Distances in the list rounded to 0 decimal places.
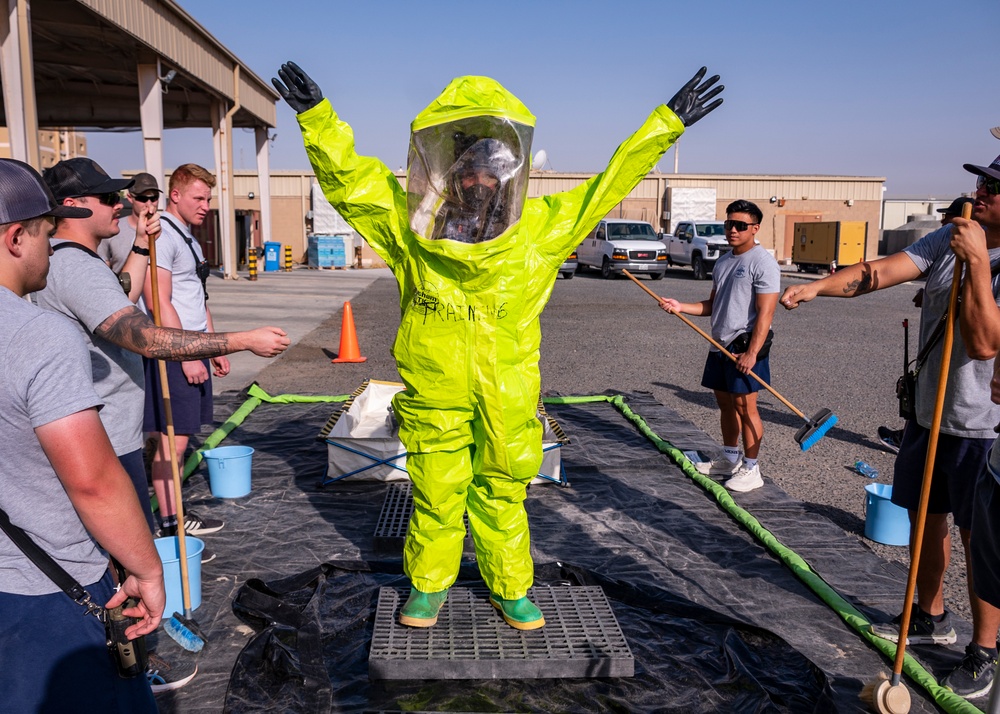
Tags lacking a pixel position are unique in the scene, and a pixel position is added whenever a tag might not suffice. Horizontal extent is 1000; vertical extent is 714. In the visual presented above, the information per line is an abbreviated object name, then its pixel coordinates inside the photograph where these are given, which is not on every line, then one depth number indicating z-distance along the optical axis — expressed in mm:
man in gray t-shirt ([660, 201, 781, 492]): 4828
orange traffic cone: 9383
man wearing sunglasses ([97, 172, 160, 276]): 3463
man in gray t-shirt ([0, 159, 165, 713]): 1601
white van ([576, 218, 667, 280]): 21484
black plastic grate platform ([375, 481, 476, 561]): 3998
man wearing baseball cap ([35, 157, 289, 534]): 2512
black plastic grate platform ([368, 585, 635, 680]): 2891
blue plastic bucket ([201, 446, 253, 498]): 4555
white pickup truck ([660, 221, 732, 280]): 22000
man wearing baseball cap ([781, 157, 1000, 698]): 2705
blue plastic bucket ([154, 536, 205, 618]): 3217
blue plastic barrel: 24188
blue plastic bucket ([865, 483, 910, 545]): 4254
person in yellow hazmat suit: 2893
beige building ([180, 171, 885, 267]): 29531
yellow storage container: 23859
